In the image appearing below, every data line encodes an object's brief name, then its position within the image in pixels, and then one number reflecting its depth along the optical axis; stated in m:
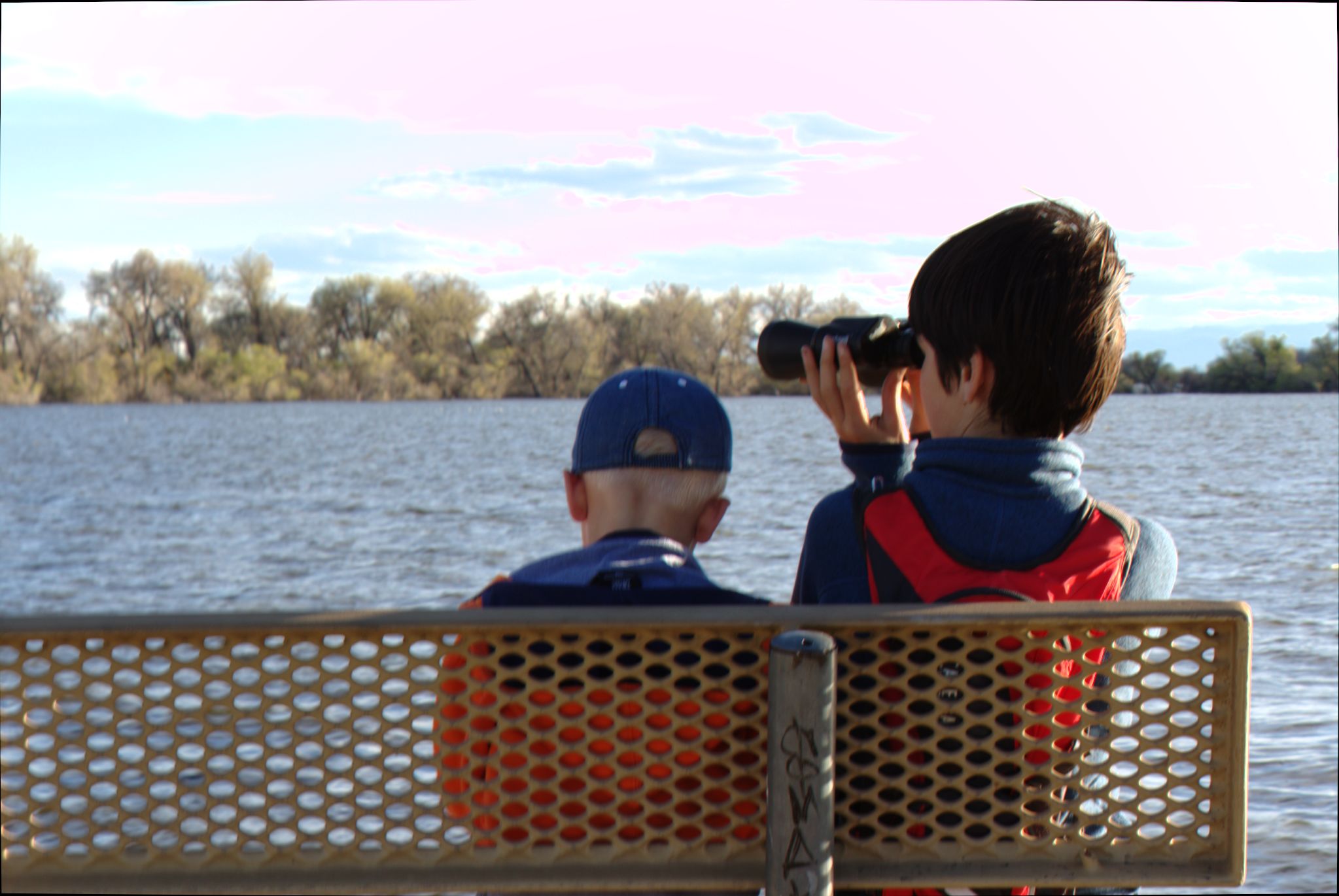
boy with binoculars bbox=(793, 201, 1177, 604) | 2.90
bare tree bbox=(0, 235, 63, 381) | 72.05
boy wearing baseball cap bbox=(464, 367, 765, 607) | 2.99
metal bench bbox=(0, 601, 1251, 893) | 2.81
